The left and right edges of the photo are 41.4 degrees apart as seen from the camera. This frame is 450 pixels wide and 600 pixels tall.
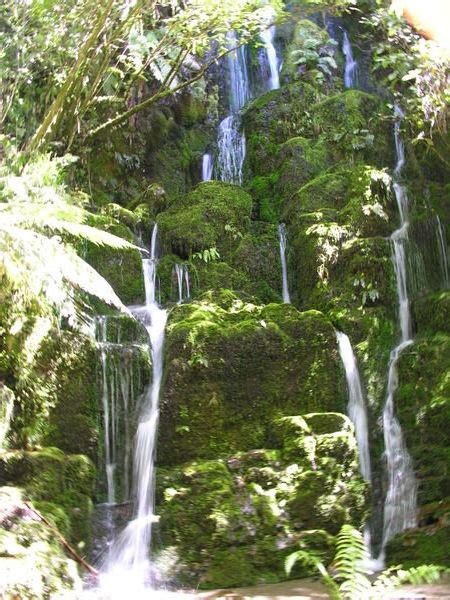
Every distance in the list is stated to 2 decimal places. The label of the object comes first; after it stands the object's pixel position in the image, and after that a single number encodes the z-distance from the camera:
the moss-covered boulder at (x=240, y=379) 7.01
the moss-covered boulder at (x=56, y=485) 5.60
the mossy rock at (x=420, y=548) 5.52
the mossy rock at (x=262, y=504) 5.60
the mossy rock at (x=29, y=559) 4.18
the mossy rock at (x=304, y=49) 15.70
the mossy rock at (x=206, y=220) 10.58
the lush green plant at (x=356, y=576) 3.52
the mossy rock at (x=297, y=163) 12.15
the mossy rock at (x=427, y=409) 6.54
